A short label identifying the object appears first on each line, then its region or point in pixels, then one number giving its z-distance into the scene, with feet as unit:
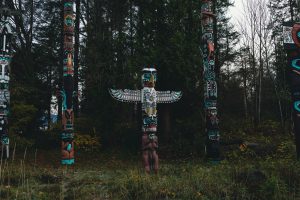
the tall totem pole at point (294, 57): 29.37
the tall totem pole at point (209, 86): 37.04
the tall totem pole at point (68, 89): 38.24
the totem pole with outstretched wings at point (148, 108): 28.78
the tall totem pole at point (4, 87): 42.68
